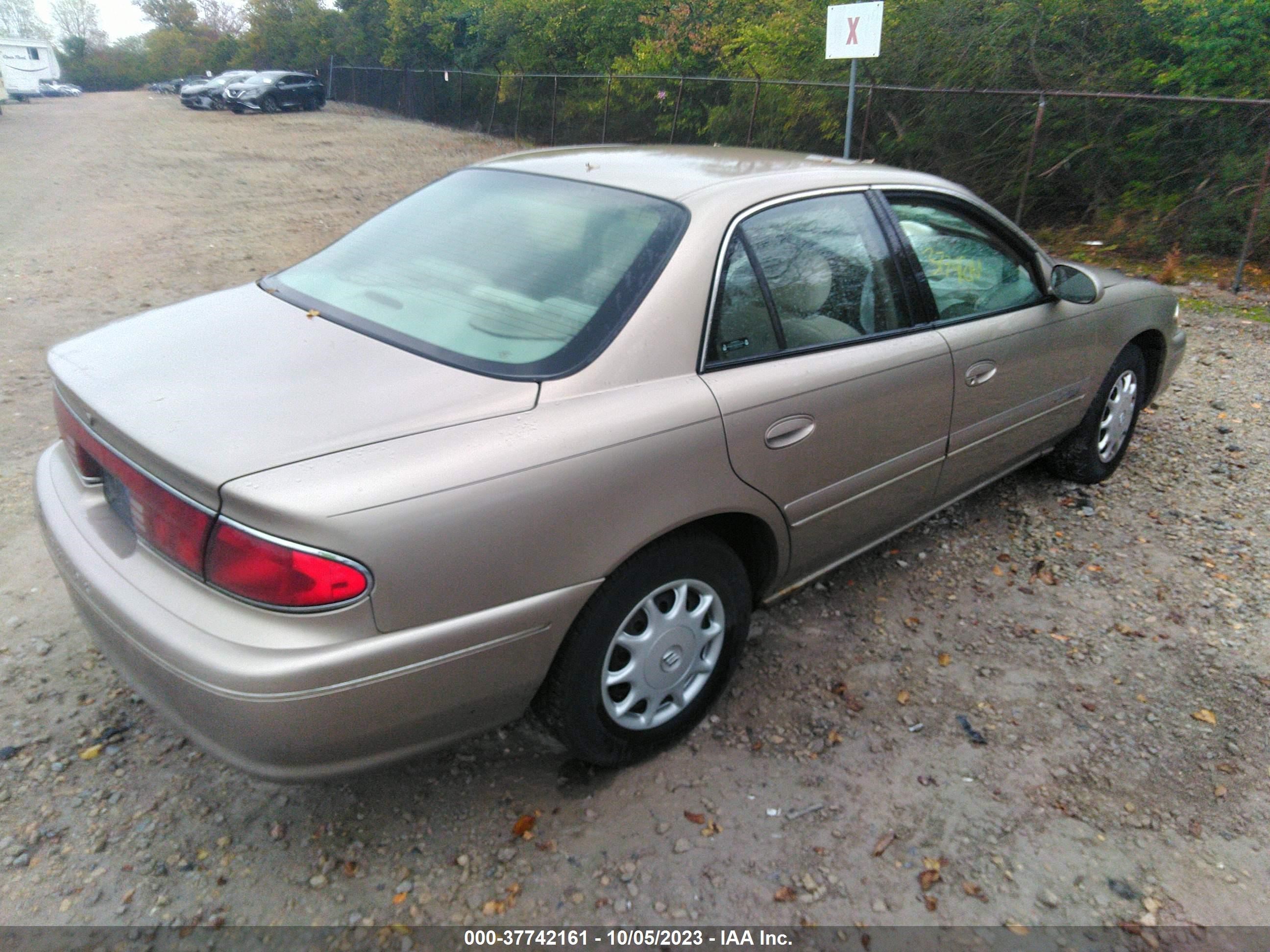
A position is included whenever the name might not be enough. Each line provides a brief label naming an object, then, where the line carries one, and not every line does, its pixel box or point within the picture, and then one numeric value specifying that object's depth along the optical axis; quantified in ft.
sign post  29.25
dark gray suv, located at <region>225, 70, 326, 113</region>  103.50
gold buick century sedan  6.64
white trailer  142.41
